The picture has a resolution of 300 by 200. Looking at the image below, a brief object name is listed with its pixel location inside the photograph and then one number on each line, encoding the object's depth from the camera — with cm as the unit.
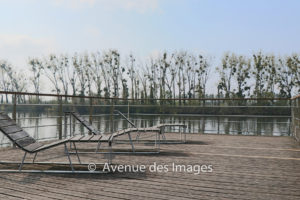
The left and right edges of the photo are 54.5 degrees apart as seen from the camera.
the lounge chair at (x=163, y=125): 493
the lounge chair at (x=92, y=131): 321
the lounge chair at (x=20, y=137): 305
